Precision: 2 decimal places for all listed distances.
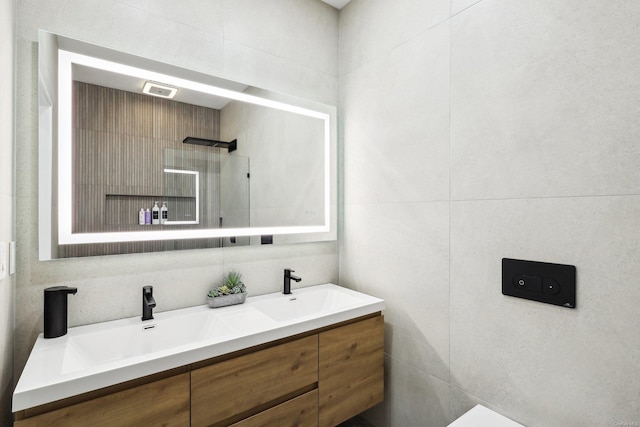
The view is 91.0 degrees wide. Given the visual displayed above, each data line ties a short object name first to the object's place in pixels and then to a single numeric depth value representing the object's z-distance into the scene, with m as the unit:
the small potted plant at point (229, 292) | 1.52
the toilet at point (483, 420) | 1.21
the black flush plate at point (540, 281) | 1.11
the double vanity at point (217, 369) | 0.91
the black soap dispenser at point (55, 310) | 1.15
